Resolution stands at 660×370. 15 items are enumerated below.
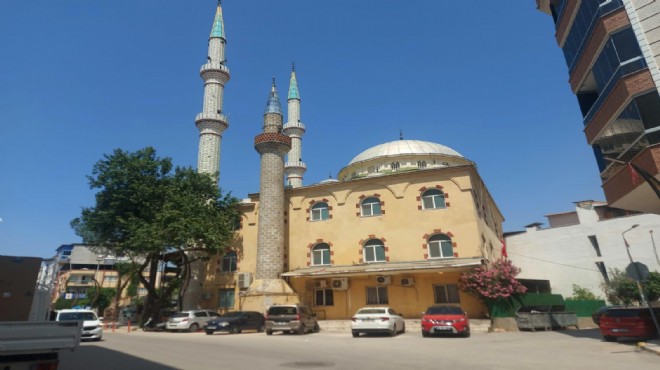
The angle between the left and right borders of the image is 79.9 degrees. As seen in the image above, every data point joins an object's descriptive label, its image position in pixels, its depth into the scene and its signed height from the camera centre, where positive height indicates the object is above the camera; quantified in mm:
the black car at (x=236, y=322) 20922 -203
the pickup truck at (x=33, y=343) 6305 -274
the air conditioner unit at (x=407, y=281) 24859 +1833
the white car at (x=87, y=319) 16312 +189
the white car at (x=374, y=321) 17438 -350
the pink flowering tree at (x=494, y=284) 21172 +1303
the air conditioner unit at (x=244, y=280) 27922 +2601
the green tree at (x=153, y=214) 26500 +7295
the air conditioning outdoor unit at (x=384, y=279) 25406 +2049
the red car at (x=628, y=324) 13438 -666
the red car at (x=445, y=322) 16797 -489
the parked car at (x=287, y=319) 19188 -139
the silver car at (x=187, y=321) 23531 -28
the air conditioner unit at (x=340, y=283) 26156 +1971
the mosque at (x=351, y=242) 24703 +4684
